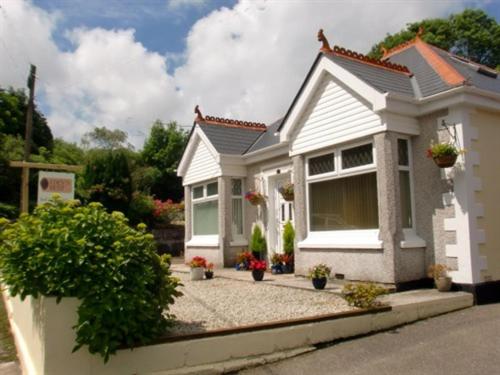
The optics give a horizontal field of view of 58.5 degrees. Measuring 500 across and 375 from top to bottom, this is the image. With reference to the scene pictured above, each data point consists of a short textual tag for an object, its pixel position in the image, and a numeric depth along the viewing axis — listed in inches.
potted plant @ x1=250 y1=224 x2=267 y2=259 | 506.3
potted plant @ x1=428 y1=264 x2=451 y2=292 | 301.0
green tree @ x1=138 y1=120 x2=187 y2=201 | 1315.2
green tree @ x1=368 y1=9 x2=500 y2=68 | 1107.3
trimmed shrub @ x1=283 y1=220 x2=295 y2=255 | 460.1
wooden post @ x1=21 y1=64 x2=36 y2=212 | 732.7
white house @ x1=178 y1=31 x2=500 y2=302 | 308.5
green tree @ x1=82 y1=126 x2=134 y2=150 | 1621.6
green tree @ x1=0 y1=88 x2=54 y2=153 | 1254.3
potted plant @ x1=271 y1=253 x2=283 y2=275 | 454.9
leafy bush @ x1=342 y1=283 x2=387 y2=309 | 250.7
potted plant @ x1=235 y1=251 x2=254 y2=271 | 473.4
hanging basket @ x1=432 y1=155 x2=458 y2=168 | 299.6
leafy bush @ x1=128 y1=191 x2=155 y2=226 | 860.0
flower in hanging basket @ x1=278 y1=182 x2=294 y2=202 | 455.2
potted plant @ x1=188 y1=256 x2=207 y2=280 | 443.2
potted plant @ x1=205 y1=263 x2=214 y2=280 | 446.9
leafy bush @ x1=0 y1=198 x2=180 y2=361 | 176.7
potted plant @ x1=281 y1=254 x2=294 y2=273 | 454.3
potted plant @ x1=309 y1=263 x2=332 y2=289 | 320.8
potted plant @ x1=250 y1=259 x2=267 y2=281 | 387.9
